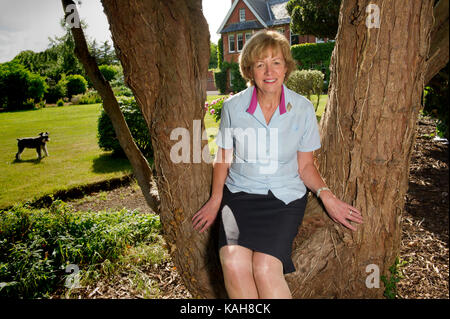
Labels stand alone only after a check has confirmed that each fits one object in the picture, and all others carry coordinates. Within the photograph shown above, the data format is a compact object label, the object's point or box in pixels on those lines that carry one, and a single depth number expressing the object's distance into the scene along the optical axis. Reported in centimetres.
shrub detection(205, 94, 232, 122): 853
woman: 174
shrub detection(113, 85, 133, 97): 746
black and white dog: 521
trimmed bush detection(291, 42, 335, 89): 1602
